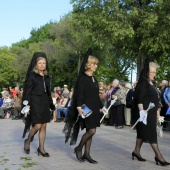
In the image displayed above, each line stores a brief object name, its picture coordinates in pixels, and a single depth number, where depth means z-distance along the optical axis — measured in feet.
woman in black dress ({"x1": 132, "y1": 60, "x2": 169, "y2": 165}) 21.16
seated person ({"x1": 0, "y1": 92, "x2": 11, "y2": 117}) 66.23
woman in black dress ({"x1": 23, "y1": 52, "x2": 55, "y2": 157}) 23.94
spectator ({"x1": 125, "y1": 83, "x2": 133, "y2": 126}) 43.95
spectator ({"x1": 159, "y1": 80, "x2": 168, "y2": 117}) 41.89
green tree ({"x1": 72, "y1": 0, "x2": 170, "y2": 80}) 83.46
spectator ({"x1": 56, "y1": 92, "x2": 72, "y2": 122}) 56.13
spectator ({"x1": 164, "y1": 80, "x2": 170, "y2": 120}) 39.93
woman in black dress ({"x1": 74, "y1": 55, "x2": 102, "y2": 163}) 21.48
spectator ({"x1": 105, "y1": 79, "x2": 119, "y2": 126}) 45.93
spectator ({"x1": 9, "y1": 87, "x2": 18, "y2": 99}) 74.78
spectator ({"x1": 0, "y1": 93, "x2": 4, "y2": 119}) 66.03
